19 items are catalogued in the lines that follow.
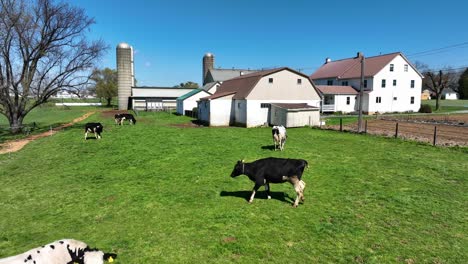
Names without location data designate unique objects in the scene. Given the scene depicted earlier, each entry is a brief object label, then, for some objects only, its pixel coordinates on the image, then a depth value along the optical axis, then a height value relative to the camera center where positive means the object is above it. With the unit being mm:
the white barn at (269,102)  30984 +1012
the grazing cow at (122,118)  33438 -762
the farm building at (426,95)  114625 +6748
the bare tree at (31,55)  27733 +5406
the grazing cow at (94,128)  22969 -1283
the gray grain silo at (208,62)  73162 +11765
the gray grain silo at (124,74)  61469 +7442
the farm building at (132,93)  59750 +3741
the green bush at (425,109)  51988 +617
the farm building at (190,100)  47062 +1774
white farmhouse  49562 +4962
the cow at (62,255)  5016 -2463
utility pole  25748 -356
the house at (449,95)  116431 +6831
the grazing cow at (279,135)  18458 -1390
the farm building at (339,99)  49094 +2143
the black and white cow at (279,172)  9195 -1829
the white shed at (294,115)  30062 -303
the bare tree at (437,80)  58853 +6734
